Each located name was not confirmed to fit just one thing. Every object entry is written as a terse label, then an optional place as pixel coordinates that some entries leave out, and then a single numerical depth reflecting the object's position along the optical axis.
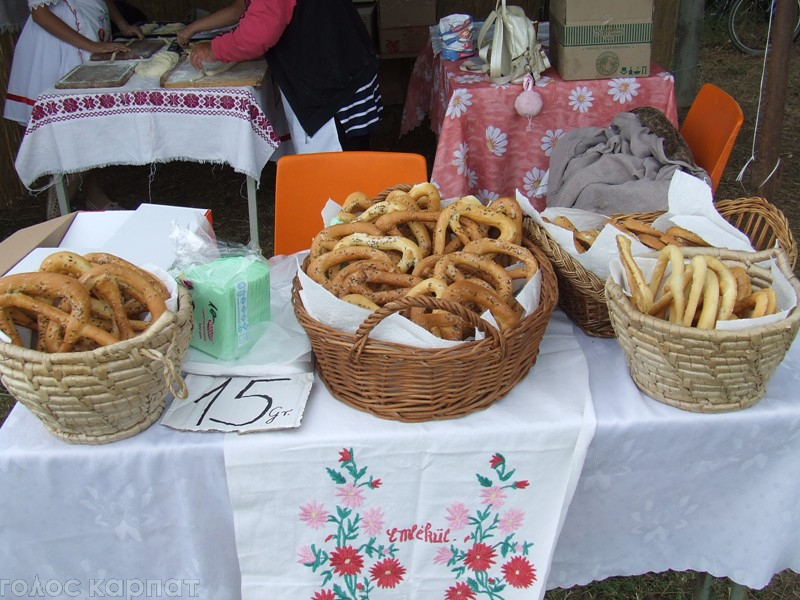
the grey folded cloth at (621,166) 2.46
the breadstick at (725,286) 1.24
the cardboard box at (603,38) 3.12
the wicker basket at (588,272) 1.53
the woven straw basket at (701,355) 1.21
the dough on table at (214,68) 3.43
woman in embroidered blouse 3.76
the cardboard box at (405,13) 5.36
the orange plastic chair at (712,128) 2.68
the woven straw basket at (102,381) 1.15
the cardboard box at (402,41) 5.50
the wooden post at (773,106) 2.66
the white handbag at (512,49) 3.28
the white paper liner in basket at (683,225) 1.51
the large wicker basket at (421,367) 1.24
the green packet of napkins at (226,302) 1.41
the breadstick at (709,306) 1.23
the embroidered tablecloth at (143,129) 3.28
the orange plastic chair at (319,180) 2.34
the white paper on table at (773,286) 1.21
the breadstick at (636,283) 1.31
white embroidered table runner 1.33
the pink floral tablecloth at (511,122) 3.27
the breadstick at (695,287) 1.25
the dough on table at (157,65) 3.46
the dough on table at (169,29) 4.25
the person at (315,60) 3.18
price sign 1.33
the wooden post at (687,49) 5.62
